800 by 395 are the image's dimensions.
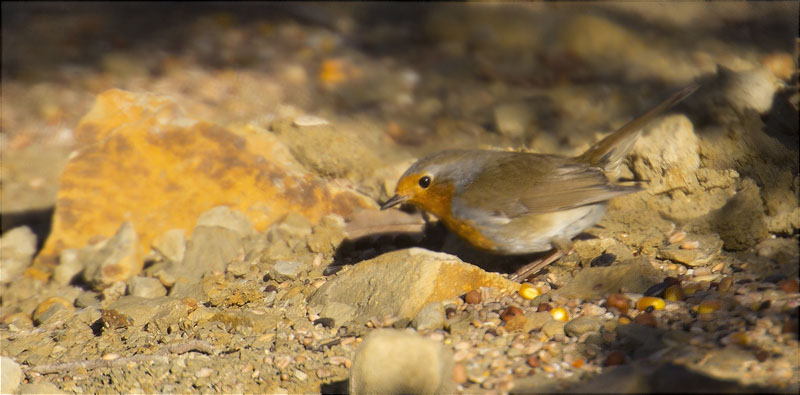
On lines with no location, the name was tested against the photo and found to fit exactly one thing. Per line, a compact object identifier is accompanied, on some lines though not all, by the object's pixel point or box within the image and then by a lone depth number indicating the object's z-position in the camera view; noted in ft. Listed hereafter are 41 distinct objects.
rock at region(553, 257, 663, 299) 17.22
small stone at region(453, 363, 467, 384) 14.01
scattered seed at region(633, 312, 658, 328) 15.10
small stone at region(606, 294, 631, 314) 16.07
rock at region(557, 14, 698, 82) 35.65
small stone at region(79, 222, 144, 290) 21.25
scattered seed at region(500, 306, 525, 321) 16.06
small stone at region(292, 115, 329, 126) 25.35
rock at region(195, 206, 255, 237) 22.70
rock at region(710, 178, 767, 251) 17.62
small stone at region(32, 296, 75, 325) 19.74
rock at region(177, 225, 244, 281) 21.15
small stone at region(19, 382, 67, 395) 14.61
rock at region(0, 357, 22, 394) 15.15
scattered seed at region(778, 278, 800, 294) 14.94
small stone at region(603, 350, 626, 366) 13.80
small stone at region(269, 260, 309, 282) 19.84
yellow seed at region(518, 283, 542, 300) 17.48
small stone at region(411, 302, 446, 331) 16.11
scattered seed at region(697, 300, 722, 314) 15.24
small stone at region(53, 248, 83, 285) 22.43
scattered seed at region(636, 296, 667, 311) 15.94
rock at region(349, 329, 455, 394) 13.38
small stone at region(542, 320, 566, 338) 15.46
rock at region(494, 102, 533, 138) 29.60
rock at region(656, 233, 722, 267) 17.78
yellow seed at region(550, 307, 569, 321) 16.03
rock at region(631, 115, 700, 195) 20.10
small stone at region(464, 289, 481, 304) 17.03
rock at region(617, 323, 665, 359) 14.08
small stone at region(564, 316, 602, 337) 15.26
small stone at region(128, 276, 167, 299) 19.94
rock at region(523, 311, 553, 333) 15.81
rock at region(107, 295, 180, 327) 18.30
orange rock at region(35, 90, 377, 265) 23.21
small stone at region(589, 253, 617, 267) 19.03
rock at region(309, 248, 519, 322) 16.76
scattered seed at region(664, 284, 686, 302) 16.31
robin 19.61
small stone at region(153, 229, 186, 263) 22.29
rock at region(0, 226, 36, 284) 23.71
